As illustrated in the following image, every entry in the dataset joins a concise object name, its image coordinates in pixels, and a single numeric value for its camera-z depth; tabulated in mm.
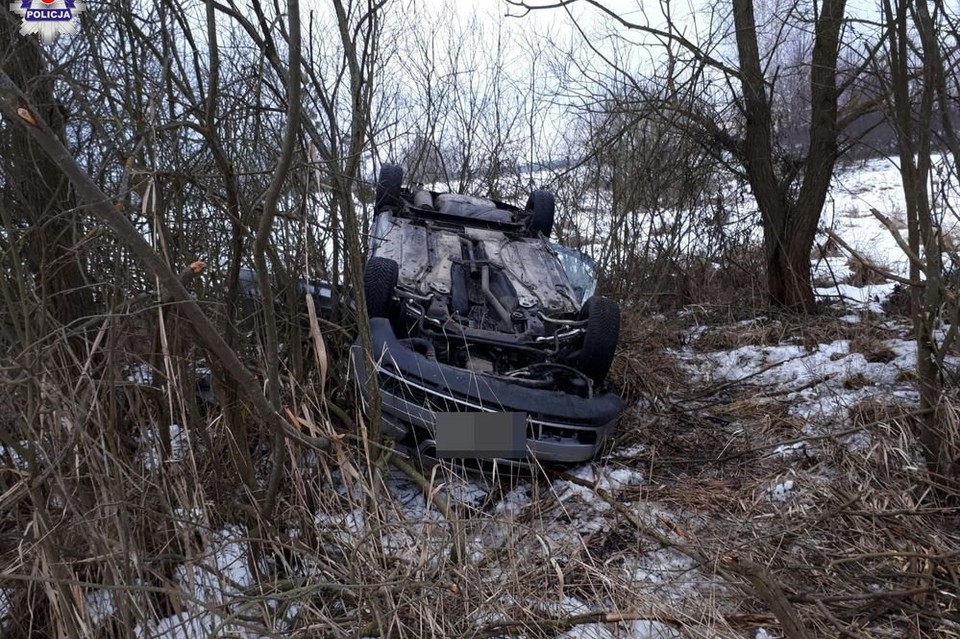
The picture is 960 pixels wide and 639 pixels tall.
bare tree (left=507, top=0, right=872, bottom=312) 6668
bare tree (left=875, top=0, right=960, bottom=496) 2920
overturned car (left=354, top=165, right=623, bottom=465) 3402
